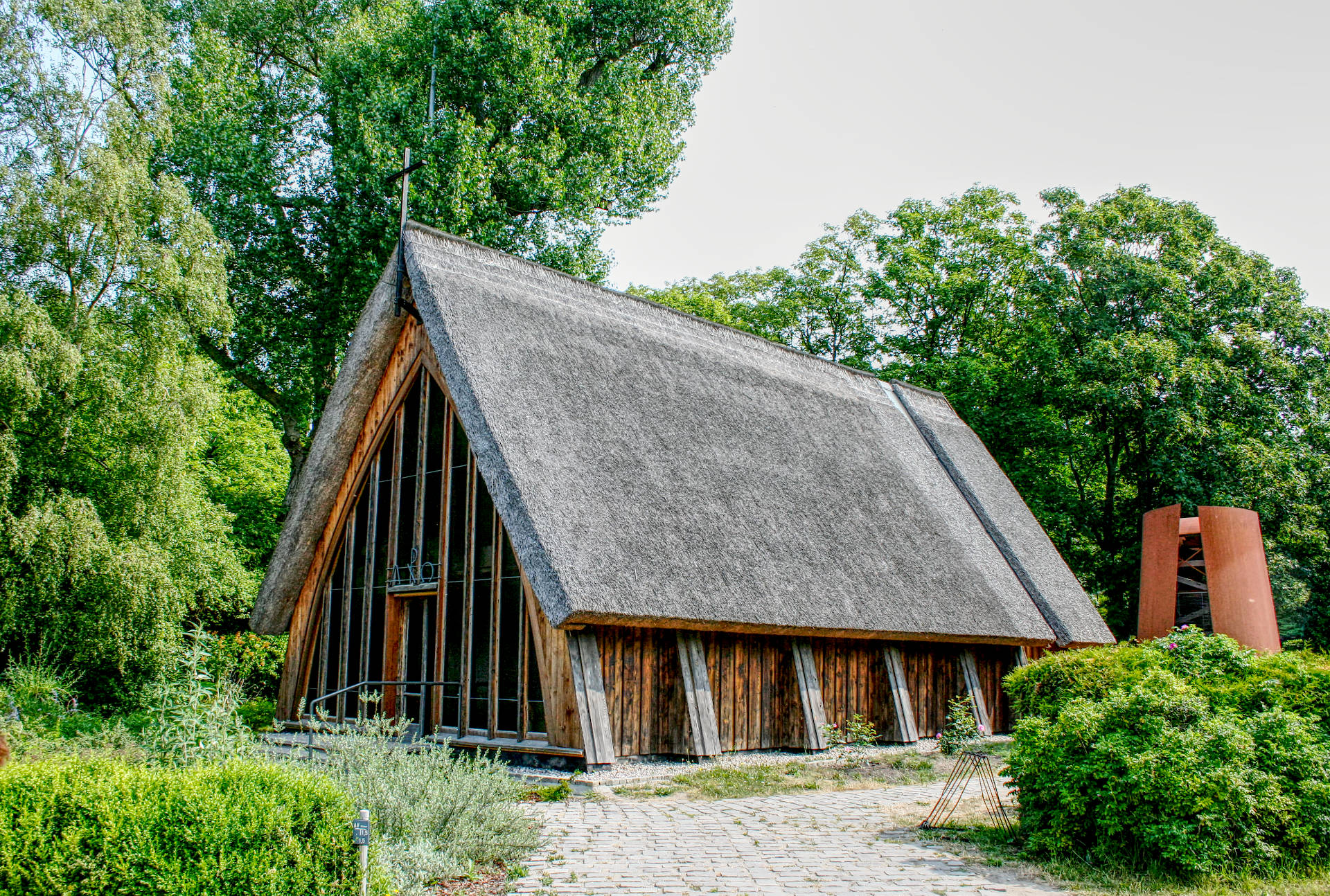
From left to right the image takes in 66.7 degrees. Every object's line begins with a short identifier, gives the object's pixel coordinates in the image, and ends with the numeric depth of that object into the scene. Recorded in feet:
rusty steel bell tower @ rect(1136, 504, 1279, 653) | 52.80
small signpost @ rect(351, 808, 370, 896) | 17.11
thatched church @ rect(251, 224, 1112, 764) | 35.29
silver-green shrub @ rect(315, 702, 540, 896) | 20.71
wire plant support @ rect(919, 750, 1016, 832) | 27.30
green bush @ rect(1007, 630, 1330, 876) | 21.97
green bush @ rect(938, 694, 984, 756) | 44.70
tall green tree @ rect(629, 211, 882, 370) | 104.83
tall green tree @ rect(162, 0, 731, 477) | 75.41
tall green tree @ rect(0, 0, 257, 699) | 50.39
